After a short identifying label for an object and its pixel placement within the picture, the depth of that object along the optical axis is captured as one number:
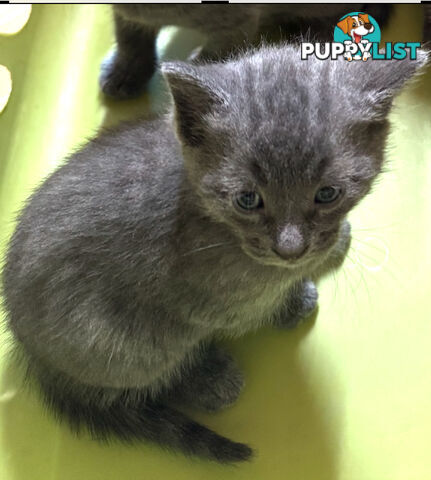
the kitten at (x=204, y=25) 0.28
